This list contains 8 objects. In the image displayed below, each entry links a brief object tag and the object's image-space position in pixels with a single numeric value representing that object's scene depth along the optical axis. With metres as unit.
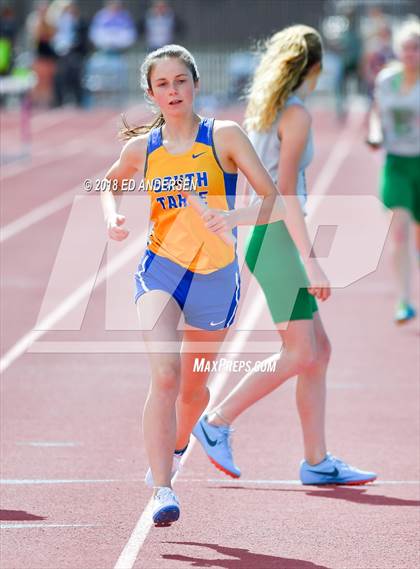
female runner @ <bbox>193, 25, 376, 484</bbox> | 6.86
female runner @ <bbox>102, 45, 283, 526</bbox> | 5.85
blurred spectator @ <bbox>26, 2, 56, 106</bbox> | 31.61
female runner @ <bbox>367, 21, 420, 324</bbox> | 11.33
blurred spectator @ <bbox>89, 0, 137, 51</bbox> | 34.06
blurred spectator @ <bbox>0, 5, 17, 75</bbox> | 28.08
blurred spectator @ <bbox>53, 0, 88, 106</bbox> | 32.78
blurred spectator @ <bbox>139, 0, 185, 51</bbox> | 33.97
